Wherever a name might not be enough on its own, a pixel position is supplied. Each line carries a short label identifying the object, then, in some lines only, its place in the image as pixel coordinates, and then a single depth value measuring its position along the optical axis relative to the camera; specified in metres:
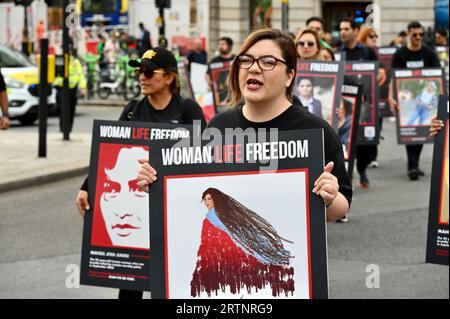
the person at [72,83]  20.66
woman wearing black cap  7.18
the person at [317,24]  13.74
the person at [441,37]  27.56
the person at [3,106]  11.81
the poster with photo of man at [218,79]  16.23
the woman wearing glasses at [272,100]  4.72
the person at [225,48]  19.16
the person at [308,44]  11.26
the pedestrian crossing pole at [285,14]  26.73
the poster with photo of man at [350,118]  11.81
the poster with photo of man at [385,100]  17.49
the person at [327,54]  12.04
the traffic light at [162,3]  27.78
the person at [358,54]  14.16
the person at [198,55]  31.03
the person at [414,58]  15.36
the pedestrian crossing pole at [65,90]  18.67
